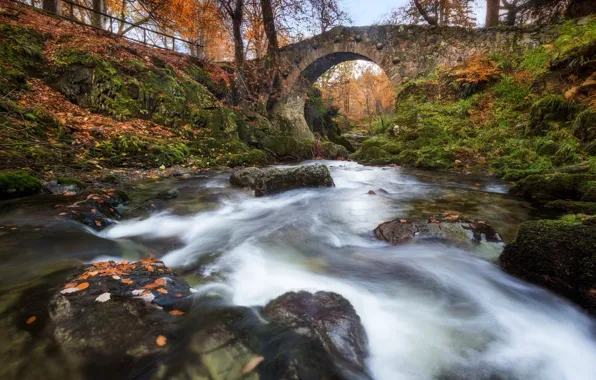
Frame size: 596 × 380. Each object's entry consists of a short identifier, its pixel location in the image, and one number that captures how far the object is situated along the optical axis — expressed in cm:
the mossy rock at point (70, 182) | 455
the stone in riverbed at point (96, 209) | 339
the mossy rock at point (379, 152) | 1010
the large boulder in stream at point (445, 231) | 322
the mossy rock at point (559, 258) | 207
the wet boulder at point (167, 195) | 497
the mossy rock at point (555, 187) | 411
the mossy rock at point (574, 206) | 354
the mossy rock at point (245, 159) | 905
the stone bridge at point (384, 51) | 1129
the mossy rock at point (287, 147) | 1134
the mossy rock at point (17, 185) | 384
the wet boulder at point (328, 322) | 158
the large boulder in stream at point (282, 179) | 591
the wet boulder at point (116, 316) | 139
